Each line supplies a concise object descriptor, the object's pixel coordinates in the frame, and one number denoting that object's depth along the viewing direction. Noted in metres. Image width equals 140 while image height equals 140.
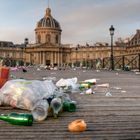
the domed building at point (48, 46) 86.03
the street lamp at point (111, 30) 18.25
